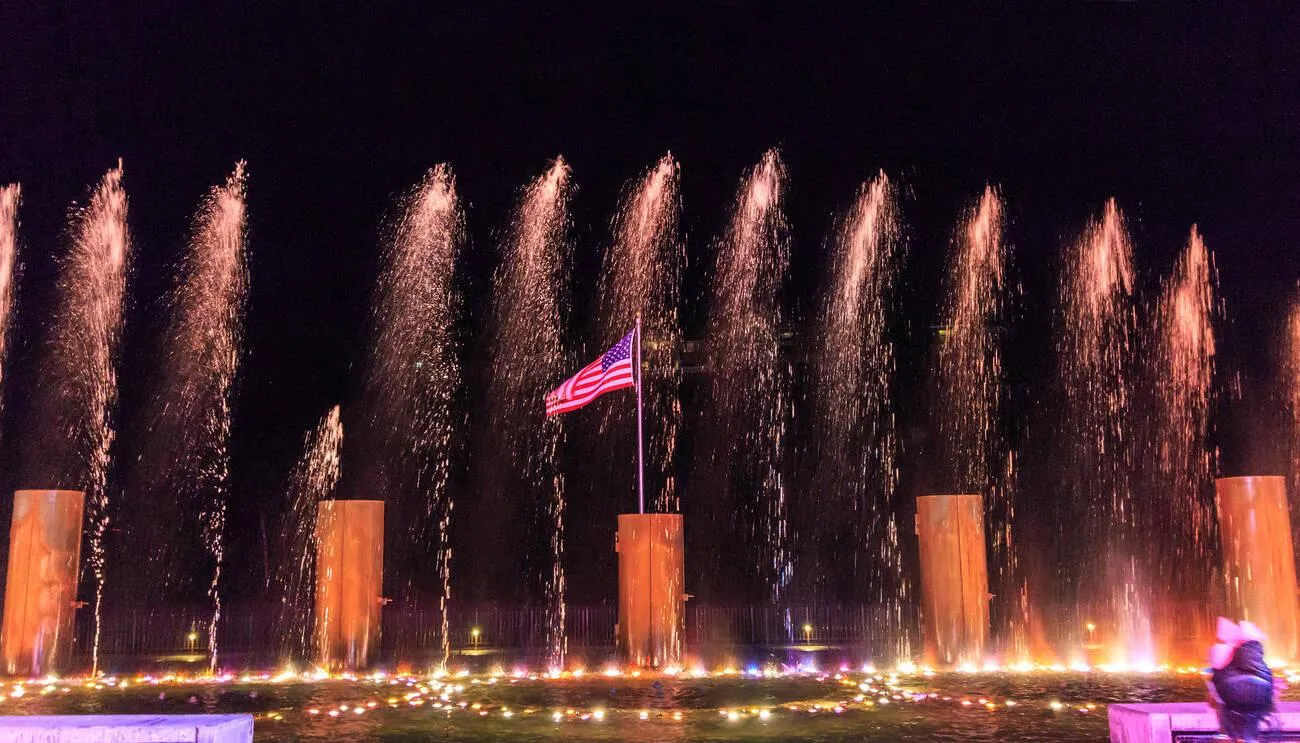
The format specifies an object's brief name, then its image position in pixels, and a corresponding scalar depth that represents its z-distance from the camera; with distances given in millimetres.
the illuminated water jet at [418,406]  31578
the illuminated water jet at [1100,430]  28406
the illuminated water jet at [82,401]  25078
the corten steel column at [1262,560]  15492
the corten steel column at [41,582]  15305
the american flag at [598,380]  17156
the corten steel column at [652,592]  15844
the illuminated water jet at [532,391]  32281
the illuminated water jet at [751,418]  31797
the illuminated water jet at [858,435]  30906
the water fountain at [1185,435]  28422
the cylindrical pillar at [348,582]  15688
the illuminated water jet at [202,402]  30078
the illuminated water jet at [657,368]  32375
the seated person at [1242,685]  6566
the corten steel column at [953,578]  15703
